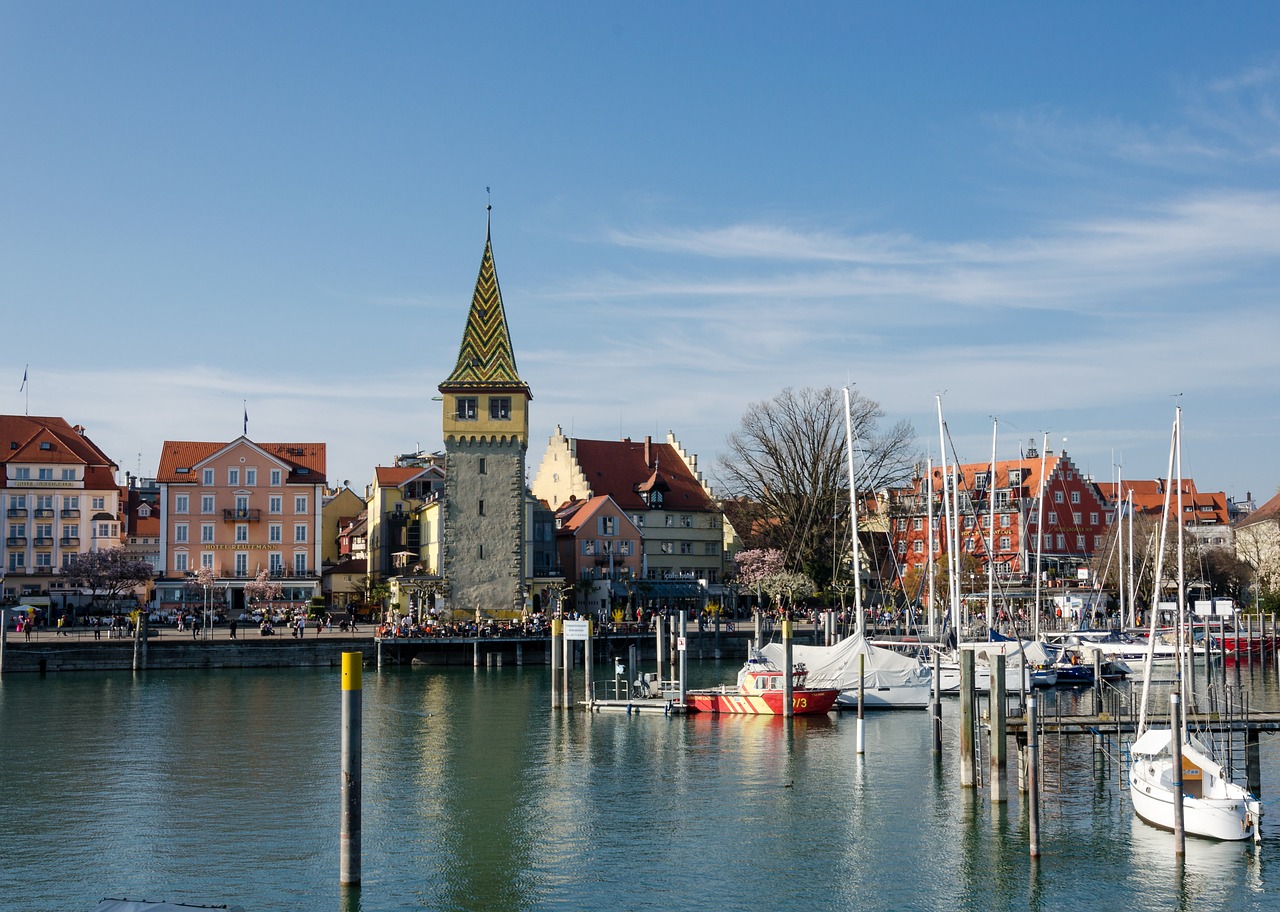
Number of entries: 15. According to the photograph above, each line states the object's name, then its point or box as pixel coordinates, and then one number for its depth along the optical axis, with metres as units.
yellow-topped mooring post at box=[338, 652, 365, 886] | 22.41
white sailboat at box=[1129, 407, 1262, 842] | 27.58
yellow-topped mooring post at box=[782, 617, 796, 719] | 46.94
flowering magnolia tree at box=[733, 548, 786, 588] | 90.50
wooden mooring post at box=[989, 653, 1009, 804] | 30.97
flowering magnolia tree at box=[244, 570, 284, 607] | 89.06
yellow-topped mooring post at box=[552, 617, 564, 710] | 51.19
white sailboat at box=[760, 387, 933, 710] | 50.91
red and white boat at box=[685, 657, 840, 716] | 48.09
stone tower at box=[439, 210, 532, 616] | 80.19
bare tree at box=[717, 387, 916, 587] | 87.62
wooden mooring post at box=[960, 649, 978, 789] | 32.16
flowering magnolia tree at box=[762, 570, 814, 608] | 87.75
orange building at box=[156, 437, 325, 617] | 88.81
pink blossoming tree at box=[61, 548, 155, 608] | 93.62
